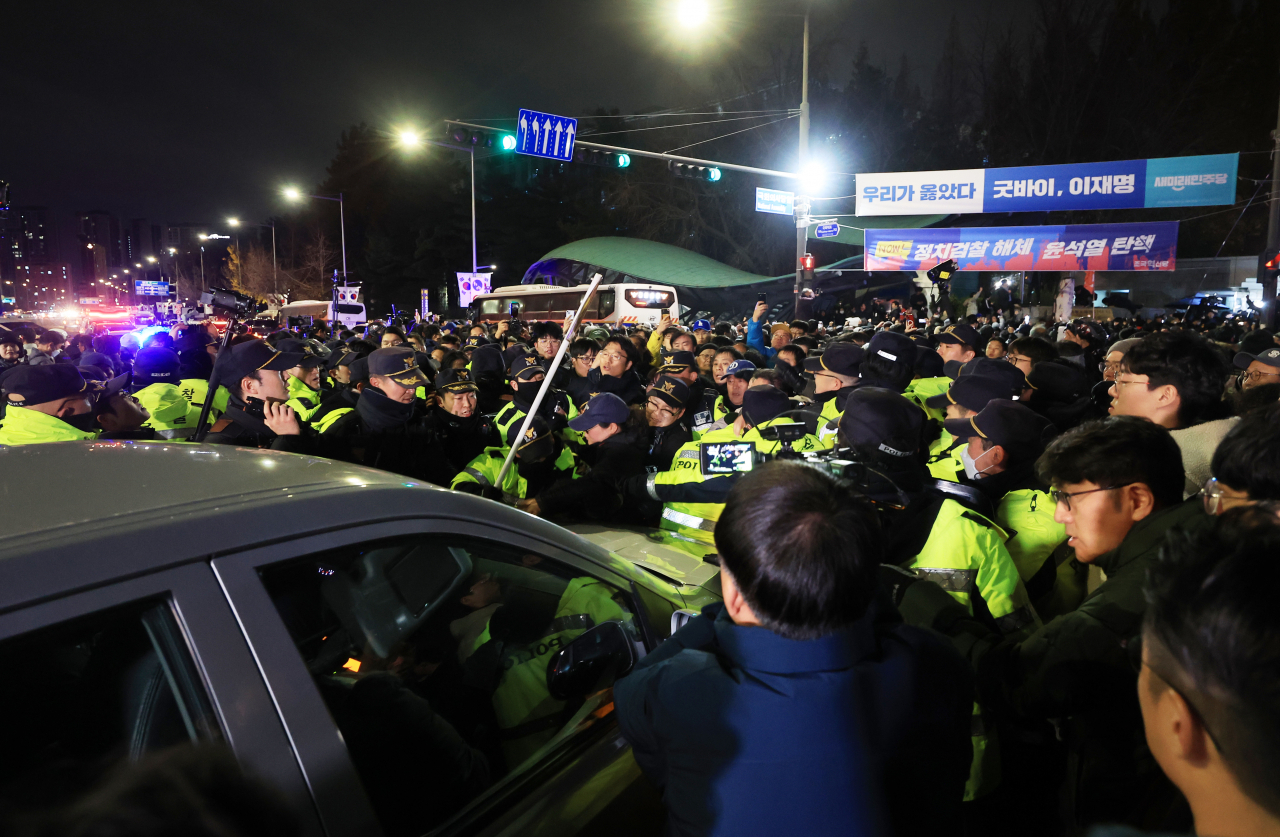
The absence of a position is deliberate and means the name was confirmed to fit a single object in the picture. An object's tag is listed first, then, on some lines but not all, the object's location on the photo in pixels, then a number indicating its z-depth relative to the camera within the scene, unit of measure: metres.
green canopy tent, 35.32
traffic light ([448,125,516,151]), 14.64
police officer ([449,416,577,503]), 4.84
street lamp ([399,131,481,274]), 15.34
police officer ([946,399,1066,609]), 3.38
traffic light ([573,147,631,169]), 15.95
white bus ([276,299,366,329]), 19.97
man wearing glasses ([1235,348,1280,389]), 5.36
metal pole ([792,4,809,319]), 16.44
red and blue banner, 22.70
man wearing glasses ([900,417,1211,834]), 2.08
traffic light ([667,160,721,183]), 16.80
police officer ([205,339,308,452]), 4.55
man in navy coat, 1.42
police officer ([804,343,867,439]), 5.36
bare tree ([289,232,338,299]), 67.12
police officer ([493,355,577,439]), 5.63
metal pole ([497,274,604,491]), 4.05
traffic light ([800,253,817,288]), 17.77
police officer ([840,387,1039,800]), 2.53
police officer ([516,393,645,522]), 4.70
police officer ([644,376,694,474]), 5.37
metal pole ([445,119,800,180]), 14.25
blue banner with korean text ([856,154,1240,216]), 21.97
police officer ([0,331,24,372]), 11.06
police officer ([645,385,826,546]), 3.93
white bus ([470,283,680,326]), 35.88
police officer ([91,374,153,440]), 5.17
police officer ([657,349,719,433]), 6.96
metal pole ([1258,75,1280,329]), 14.84
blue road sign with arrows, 14.53
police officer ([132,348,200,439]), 5.81
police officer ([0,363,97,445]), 3.95
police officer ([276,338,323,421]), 6.57
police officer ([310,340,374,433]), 5.84
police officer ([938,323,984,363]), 7.76
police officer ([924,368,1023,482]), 4.64
